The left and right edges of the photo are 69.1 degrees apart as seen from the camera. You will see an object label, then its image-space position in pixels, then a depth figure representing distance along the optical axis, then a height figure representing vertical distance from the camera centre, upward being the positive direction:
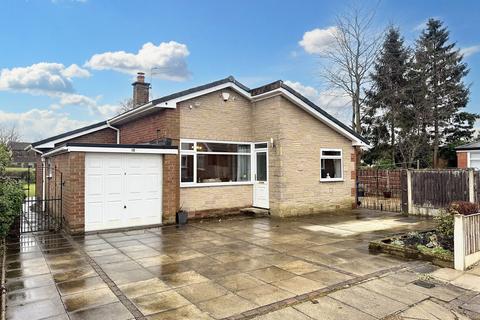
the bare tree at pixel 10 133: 43.54 +5.44
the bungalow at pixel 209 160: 10.11 +0.45
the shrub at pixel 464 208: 6.70 -0.73
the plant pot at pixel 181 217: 11.21 -1.43
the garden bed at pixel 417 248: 6.54 -1.57
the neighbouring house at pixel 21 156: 46.81 +2.52
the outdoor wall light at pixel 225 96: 12.82 +2.83
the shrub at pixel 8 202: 7.12 -0.60
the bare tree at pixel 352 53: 25.31 +8.86
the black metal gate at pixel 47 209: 10.48 -1.32
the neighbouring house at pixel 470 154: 19.73 +0.95
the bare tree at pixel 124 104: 36.78 +7.57
